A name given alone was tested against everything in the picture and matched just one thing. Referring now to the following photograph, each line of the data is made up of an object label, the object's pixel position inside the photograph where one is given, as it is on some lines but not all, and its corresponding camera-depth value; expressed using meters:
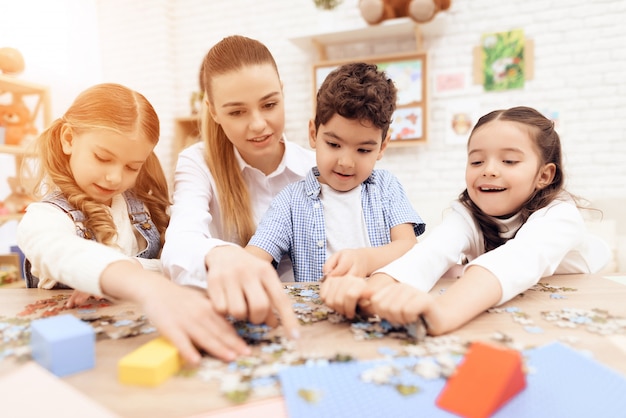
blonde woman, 0.98
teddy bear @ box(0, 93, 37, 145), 3.37
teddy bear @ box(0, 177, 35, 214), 3.44
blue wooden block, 0.54
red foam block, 0.46
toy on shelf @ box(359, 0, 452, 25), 3.08
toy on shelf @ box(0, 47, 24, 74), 3.21
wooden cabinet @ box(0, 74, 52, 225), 3.27
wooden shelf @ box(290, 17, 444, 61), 3.27
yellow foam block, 0.51
